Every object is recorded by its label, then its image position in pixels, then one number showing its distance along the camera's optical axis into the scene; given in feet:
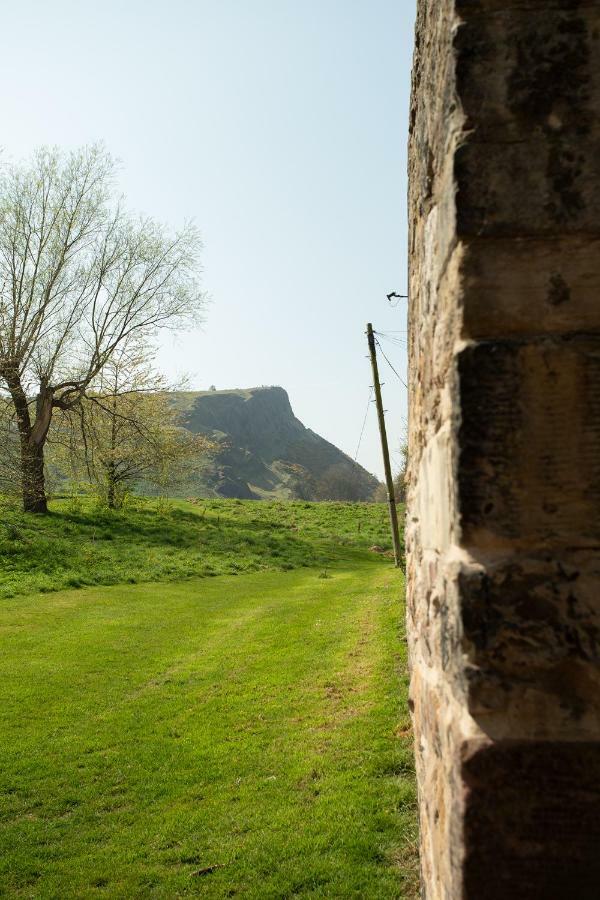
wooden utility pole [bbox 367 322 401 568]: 54.02
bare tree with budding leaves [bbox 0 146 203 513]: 59.88
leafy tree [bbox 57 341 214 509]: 73.97
